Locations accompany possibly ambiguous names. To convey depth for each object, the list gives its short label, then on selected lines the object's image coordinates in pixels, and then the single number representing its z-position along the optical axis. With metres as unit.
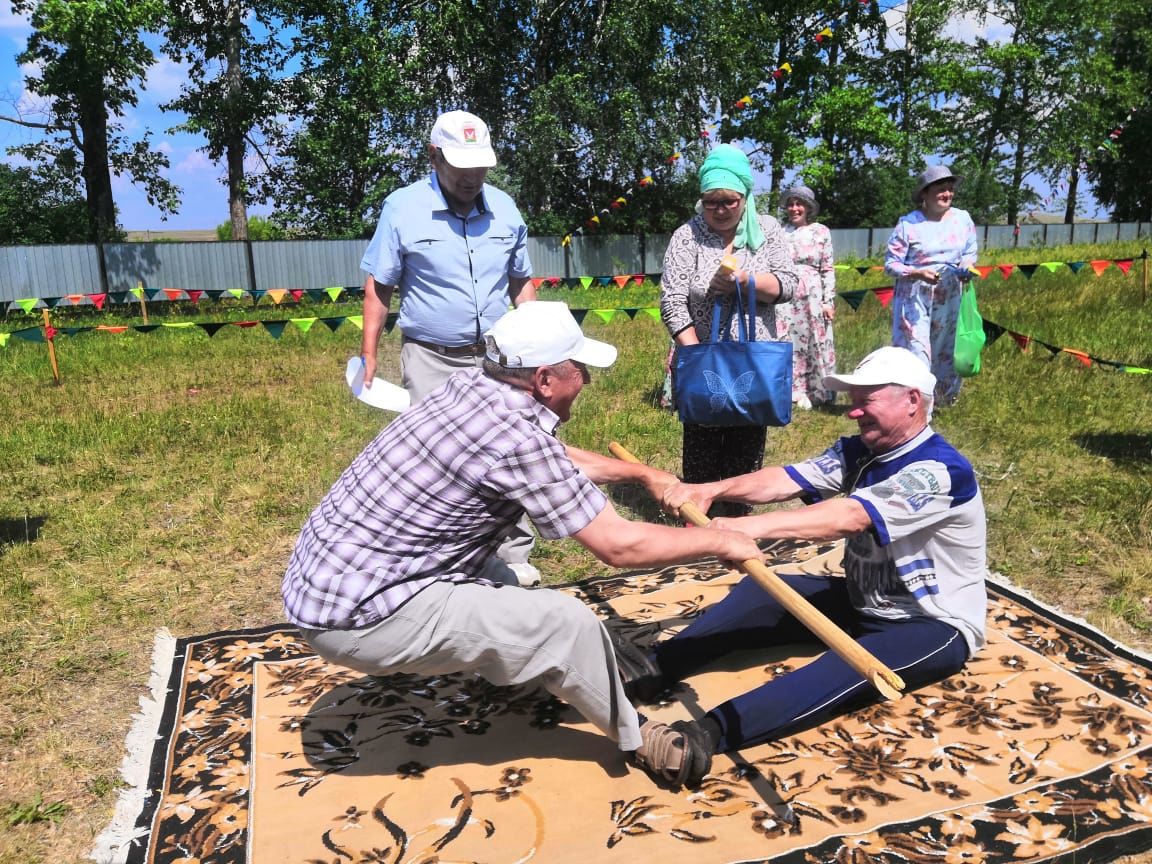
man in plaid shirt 2.40
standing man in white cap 3.85
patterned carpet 2.40
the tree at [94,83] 17.30
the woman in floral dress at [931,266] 6.21
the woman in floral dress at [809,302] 7.21
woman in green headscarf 3.94
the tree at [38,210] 24.17
